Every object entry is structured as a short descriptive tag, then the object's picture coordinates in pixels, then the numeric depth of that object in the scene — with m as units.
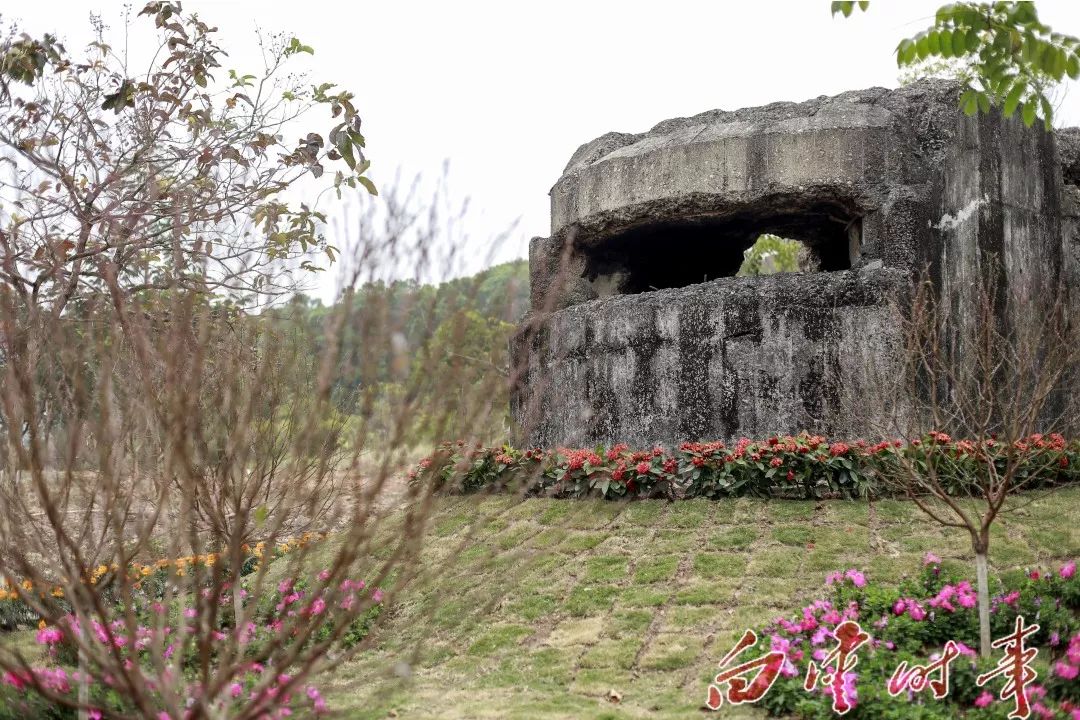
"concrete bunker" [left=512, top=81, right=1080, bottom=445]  8.30
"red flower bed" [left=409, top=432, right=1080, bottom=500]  7.61
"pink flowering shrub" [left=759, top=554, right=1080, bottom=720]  4.55
